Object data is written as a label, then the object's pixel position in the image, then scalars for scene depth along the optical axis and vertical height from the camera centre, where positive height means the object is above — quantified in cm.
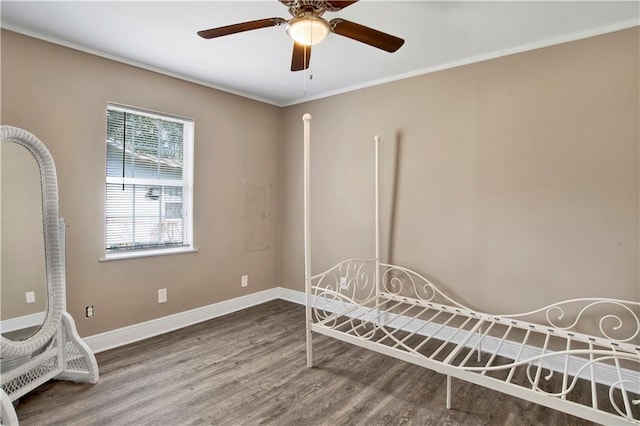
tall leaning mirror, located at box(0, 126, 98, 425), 224 -42
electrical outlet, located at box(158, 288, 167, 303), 336 -80
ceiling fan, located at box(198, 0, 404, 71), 168 +99
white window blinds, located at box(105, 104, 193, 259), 309 +31
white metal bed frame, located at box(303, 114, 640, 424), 198 -93
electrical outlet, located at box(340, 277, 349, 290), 381 -79
